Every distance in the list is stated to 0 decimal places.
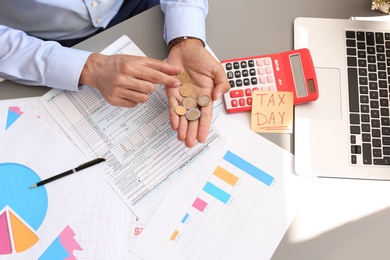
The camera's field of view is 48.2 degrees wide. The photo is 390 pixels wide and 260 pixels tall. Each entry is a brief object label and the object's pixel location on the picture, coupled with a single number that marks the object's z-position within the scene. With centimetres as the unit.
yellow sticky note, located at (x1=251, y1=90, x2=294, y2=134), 86
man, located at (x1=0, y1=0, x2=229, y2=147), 84
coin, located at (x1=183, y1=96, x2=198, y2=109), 86
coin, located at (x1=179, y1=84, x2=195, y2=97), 87
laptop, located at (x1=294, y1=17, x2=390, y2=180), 84
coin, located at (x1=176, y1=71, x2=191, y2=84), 88
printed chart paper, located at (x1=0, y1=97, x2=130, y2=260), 80
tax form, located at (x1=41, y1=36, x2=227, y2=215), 84
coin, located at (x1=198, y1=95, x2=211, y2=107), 85
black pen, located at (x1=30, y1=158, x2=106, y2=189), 83
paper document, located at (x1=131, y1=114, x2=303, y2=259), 80
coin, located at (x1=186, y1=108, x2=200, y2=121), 84
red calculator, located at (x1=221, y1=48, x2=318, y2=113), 87
